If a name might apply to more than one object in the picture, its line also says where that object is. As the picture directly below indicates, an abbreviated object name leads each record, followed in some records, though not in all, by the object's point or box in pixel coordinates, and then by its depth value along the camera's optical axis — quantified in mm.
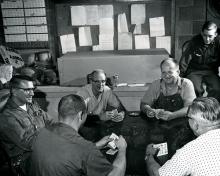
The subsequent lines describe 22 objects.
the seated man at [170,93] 2231
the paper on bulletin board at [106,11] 3023
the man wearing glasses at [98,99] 2372
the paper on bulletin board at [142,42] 3098
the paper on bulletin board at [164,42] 3075
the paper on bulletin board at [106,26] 3065
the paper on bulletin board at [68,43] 3147
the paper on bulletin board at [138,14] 2993
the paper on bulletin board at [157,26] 3023
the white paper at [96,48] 3165
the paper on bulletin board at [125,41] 3098
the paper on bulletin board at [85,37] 3133
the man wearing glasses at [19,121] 1637
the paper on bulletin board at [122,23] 3032
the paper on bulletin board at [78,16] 3045
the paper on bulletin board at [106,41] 3115
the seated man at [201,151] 1159
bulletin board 2990
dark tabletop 1503
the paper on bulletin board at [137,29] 3068
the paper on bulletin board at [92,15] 3040
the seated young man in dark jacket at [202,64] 2846
